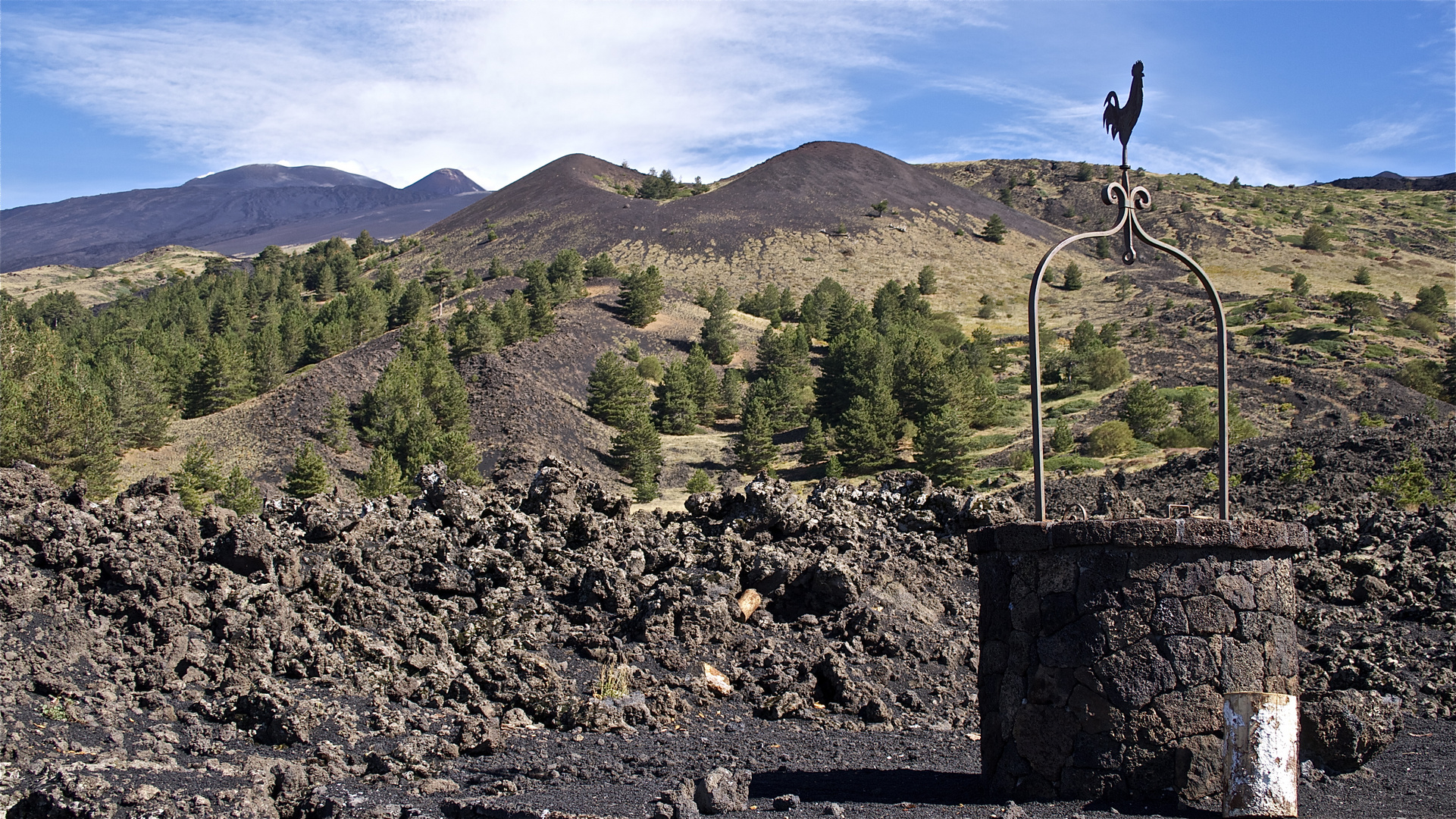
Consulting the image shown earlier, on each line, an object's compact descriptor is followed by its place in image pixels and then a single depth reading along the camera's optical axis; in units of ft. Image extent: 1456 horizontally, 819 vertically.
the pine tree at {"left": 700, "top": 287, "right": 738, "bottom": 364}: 212.23
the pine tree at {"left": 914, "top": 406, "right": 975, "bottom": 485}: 131.03
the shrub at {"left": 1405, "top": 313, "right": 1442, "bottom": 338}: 206.08
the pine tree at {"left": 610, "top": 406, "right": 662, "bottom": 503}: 143.33
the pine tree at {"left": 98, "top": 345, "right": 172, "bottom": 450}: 142.20
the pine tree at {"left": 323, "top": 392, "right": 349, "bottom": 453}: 149.79
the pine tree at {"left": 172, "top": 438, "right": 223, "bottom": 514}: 112.57
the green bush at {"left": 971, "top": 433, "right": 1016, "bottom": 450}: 149.48
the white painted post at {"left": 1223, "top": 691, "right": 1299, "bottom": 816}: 21.13
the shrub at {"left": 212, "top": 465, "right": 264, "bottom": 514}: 108.47
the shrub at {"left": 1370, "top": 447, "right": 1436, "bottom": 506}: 68.08
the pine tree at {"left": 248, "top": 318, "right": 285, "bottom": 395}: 172.76
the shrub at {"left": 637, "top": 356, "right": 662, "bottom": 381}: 197.47
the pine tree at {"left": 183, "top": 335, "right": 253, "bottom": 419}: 165.78
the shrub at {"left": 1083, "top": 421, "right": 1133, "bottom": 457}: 136.56
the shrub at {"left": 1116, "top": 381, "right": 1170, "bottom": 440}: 144.77
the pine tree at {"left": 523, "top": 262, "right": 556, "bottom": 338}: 205.67
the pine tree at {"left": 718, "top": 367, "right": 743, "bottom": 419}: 184.85
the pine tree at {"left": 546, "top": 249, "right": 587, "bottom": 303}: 236.84
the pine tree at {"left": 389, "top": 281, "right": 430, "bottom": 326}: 220.64
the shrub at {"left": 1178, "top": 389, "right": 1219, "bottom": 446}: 139.85
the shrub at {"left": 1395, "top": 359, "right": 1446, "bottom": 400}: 163.43
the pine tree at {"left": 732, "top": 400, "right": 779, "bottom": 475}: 149.38
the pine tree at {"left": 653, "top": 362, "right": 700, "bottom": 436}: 172.55
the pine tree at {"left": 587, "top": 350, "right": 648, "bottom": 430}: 173.78
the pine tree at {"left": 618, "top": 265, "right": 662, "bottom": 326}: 228.22
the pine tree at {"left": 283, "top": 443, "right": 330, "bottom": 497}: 122.62
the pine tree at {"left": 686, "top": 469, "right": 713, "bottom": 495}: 133.26
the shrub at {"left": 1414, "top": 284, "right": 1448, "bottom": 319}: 227.40
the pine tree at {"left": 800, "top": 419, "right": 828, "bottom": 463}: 148.56
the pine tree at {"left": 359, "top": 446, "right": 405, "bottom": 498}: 120.47
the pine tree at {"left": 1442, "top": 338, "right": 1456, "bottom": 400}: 163.43
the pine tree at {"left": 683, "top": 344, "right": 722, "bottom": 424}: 181.78
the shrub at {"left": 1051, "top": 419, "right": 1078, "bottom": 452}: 140.05
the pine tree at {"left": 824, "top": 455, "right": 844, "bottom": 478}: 136.98
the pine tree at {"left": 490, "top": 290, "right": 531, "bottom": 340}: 194.80
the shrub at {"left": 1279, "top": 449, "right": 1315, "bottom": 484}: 74.08
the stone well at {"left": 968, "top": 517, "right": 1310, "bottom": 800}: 21.95
